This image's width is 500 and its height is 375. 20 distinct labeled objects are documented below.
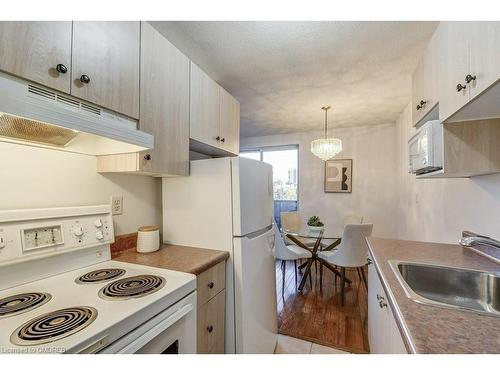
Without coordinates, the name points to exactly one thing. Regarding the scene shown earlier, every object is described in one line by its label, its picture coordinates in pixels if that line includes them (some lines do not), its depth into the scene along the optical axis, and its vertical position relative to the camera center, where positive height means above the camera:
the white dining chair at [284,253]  2.68 -0.78
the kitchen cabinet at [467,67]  0.70 +0.46
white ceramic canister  1.39 -0.31
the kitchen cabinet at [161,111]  1.19 +0.48
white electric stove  0.63 -0.40
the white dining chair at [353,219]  3.54 -0.47
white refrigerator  1.38 -0.25
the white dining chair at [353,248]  2.37 -0.63
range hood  0.63 +0.24
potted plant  2.97 -0.48
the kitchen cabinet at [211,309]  1.18 -0.68
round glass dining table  2.84 -0.71
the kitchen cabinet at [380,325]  0.78 -0.61
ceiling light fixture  2.98 +0.60
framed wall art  3.96 +0.27
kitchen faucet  1.04 -0.25
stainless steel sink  0.99 -0.45
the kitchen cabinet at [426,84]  1.17 +0.65
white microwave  1.09 +0.23
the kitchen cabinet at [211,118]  1.60 +0.61
